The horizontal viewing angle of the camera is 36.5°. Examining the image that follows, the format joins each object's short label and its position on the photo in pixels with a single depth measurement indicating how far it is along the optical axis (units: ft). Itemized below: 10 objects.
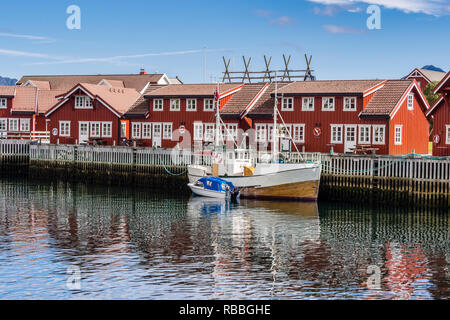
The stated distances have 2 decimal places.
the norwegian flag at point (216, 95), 179.37
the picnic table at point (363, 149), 176.65
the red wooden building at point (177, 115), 208.64
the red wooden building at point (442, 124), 162.91
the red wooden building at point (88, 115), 227.40
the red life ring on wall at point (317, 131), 188.61
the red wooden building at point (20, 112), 265.34
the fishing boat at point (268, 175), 163.32
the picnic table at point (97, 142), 226.99
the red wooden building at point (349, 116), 180.86
